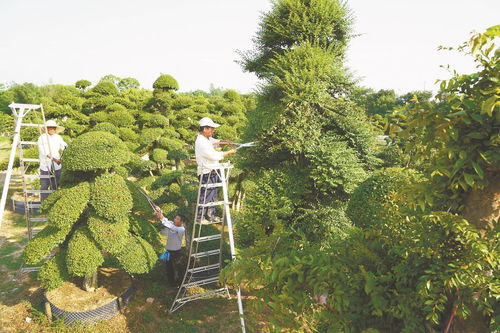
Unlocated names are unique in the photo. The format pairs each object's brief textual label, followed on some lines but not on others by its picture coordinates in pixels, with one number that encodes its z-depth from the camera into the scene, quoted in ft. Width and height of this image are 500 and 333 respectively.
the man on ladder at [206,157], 17.46
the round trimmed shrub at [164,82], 54.44
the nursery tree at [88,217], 17.84
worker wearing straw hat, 22.50
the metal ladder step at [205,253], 18.08
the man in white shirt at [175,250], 21.45
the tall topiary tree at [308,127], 19.57
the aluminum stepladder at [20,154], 17.79
